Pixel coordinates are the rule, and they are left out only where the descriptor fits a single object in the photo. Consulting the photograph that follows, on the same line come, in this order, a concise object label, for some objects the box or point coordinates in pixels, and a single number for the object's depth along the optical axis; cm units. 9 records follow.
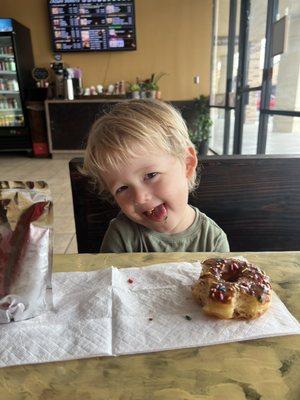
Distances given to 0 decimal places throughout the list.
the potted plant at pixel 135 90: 529
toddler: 72
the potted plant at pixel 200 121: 465
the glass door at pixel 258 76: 262
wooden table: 36
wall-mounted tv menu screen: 533
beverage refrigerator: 514
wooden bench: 95
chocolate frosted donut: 48
